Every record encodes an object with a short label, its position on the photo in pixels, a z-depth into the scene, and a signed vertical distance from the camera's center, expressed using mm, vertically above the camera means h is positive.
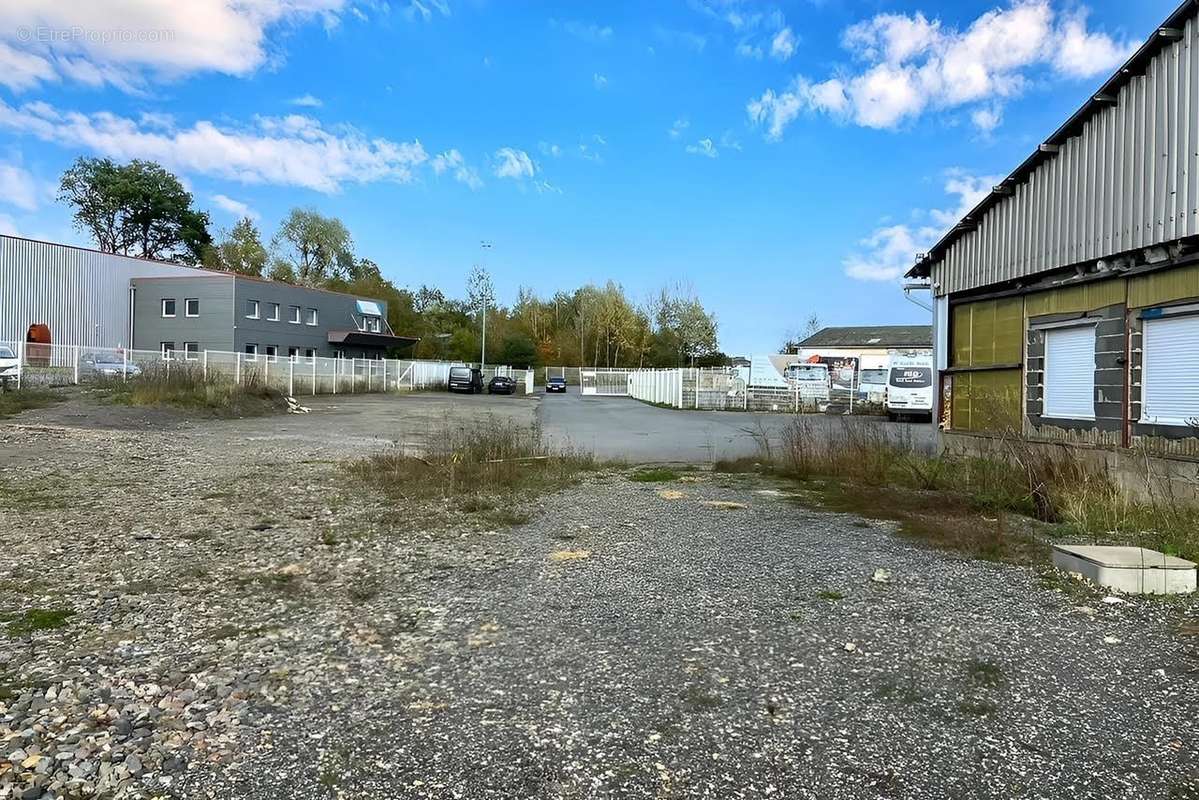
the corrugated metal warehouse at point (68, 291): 39469 +5243
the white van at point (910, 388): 27891 +237
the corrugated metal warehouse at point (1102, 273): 8289 +1640
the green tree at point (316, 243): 73562 +14227
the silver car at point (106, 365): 27641 +695
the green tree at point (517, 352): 71500 +3562
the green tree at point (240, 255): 67438 +12001
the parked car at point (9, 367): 23503 +502
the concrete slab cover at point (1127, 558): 5211 -1170
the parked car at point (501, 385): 52094 +234
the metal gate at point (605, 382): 60969 +692
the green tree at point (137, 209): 62594 +15170
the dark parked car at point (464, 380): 51062 +541
